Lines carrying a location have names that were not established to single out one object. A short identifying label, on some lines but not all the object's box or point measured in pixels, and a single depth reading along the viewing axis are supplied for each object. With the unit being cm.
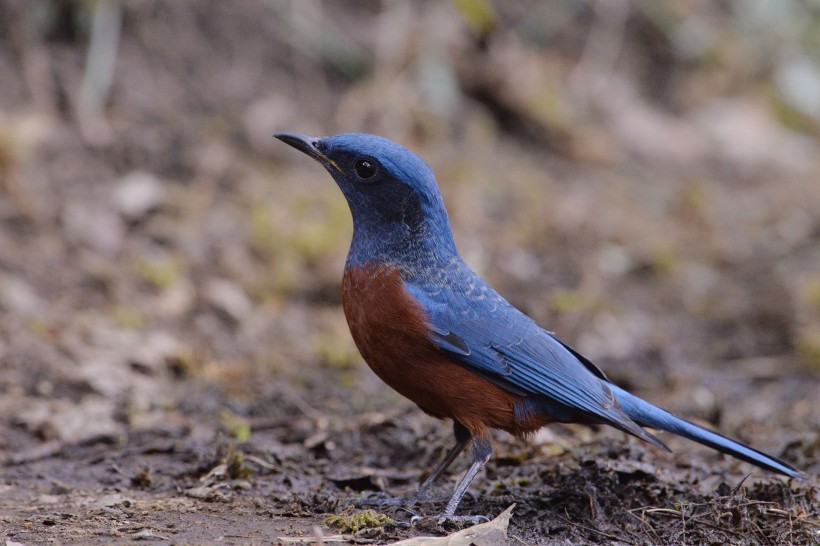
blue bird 866
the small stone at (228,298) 1502
